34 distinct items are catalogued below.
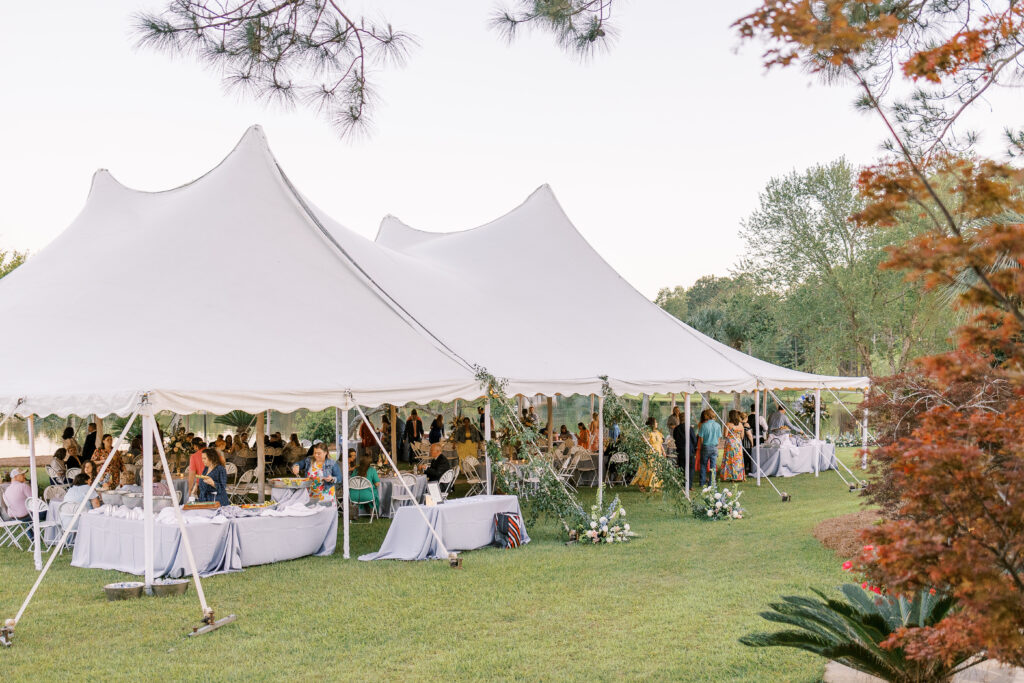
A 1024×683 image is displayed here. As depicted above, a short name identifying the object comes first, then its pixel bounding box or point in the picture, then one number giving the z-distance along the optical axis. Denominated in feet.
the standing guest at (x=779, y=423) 64.90
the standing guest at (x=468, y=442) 49.21
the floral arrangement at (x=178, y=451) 46.67
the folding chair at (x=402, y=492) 39.14
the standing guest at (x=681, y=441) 57.88
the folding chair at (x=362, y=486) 40.58
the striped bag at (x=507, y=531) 34.76
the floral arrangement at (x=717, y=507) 40.65
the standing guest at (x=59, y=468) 43.55
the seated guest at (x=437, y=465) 40.52
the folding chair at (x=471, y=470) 45.93
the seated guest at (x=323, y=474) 35.73
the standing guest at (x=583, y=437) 59.67
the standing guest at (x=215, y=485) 36.06
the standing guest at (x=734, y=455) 55.88
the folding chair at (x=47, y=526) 34.58
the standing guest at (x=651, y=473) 48.92
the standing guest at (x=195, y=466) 38.40
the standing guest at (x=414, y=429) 63.36
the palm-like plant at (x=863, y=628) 15.62
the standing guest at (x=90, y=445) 50.29
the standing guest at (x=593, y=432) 56.90
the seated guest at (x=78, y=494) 36.04
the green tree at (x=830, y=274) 105.40
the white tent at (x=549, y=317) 41.55
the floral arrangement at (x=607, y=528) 34.88
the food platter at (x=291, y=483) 37.47
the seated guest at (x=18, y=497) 36.99
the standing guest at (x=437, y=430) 64.34
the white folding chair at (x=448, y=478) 40.29
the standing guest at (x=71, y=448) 46.29
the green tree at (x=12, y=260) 96.48
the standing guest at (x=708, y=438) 52.01
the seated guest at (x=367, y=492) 41.52
